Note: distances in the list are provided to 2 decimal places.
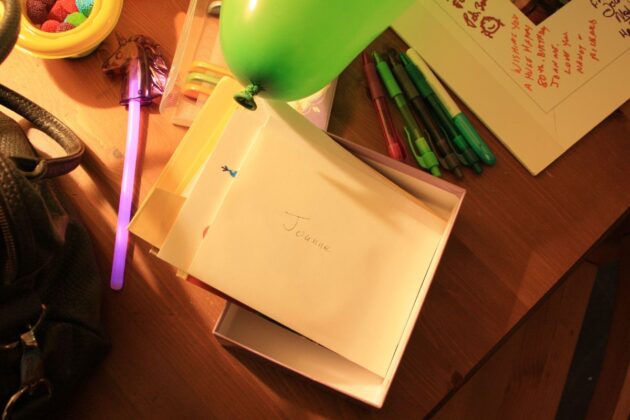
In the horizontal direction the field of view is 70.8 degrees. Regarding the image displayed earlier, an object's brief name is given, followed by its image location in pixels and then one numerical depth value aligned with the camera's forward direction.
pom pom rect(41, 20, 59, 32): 0.42
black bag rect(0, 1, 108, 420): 0.27
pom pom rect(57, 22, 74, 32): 0.42
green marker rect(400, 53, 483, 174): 0.44
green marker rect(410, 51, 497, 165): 0.44
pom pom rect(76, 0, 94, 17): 0.42
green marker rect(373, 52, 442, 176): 0.44
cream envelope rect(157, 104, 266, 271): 0.34
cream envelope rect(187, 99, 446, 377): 0.34
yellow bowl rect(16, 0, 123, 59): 0.40
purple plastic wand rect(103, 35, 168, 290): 0.40
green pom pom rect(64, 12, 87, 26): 0.42
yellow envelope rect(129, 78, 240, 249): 0.35
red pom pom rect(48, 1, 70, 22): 0.42
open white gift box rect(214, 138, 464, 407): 0.34
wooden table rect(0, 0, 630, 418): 0.38
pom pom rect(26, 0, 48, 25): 0.41
